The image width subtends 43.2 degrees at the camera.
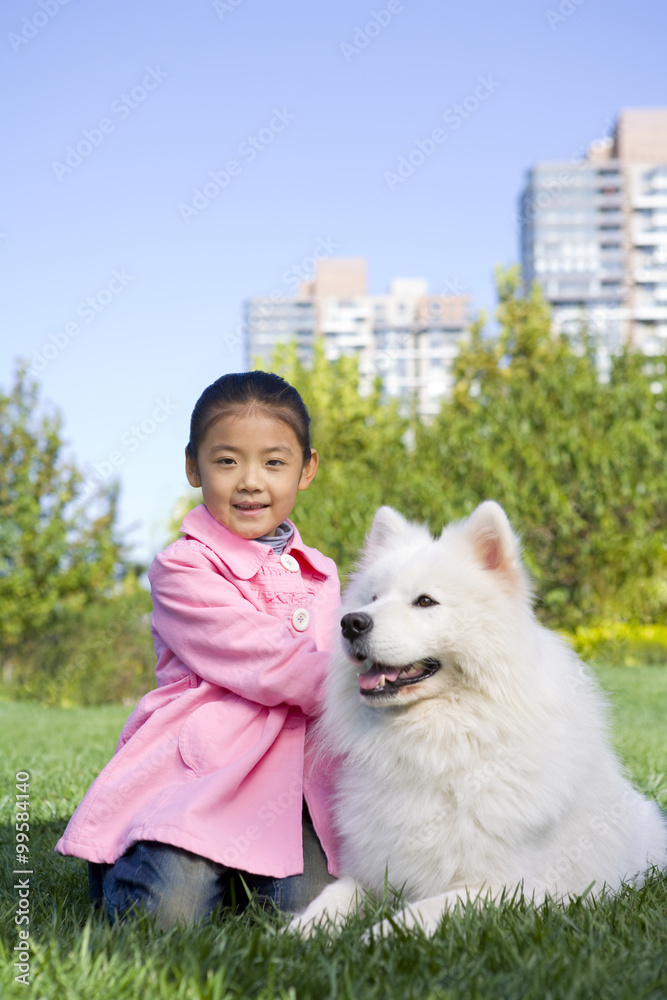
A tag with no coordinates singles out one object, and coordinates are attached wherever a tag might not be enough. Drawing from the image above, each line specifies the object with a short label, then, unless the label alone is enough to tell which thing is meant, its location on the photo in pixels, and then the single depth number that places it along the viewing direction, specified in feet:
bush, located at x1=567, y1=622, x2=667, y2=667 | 37.91
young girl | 8.43
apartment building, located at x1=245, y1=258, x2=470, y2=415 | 354.33
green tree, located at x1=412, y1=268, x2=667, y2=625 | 38.50
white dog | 7.86
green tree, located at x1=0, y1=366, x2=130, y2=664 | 51.01
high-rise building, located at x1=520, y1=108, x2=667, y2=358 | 325.83
